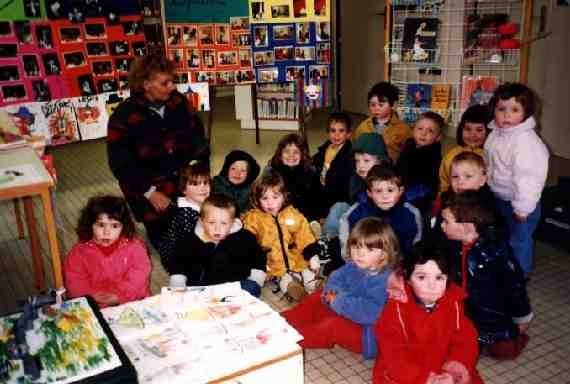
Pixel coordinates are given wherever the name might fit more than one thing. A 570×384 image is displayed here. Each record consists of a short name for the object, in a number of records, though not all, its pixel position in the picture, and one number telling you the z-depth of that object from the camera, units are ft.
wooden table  6.47
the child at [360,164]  11.55
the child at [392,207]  9.66
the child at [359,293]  8.11
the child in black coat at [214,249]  9.15
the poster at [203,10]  17.52
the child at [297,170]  12.47
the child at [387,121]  12.80
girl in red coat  6.93
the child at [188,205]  10.11
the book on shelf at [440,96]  14.83
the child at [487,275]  7.95
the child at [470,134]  11.20
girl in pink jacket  8.23
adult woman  11.32
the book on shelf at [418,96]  15.05
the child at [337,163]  12.81
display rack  13.75
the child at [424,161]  11.78
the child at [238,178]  11.70
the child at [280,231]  10.15
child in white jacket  9.39
